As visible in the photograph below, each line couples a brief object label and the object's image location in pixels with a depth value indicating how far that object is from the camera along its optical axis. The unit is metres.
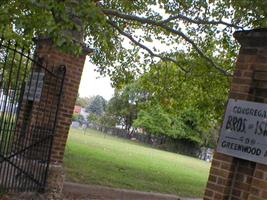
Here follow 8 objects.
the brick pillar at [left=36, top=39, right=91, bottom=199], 9.97
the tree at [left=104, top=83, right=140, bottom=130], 77.75
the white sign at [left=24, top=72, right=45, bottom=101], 9.89
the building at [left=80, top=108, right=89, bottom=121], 126.78
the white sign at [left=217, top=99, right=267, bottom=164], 5.27
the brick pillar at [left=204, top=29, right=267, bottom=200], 5.53
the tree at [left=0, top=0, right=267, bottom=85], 6.64
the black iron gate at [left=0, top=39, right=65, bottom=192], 9.48
